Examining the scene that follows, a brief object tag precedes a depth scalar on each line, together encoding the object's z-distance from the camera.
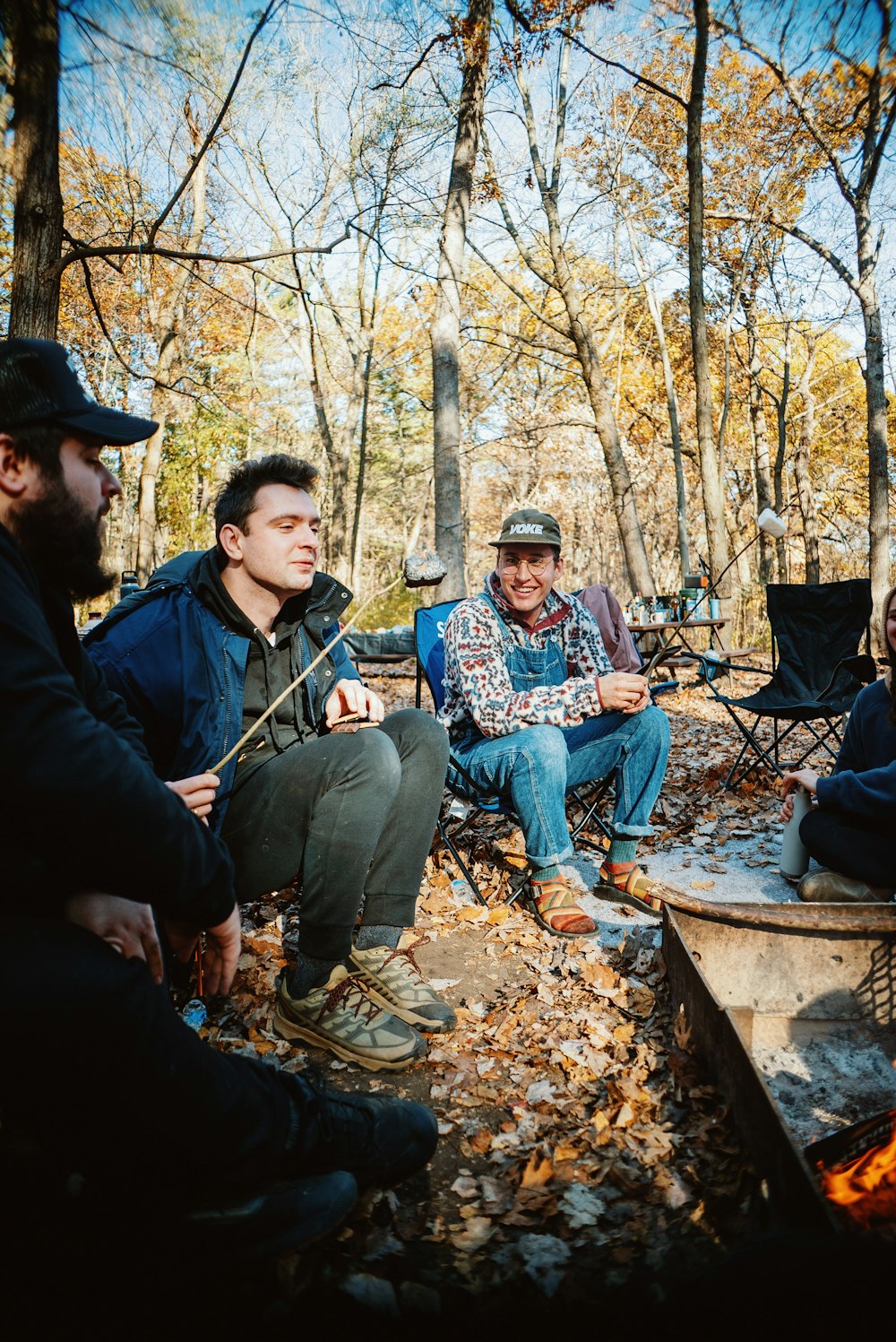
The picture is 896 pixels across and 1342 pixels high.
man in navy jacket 2.04
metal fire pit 1.93
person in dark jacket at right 2.63
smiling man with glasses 2.81
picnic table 7.51
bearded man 1.15
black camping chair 5.04
